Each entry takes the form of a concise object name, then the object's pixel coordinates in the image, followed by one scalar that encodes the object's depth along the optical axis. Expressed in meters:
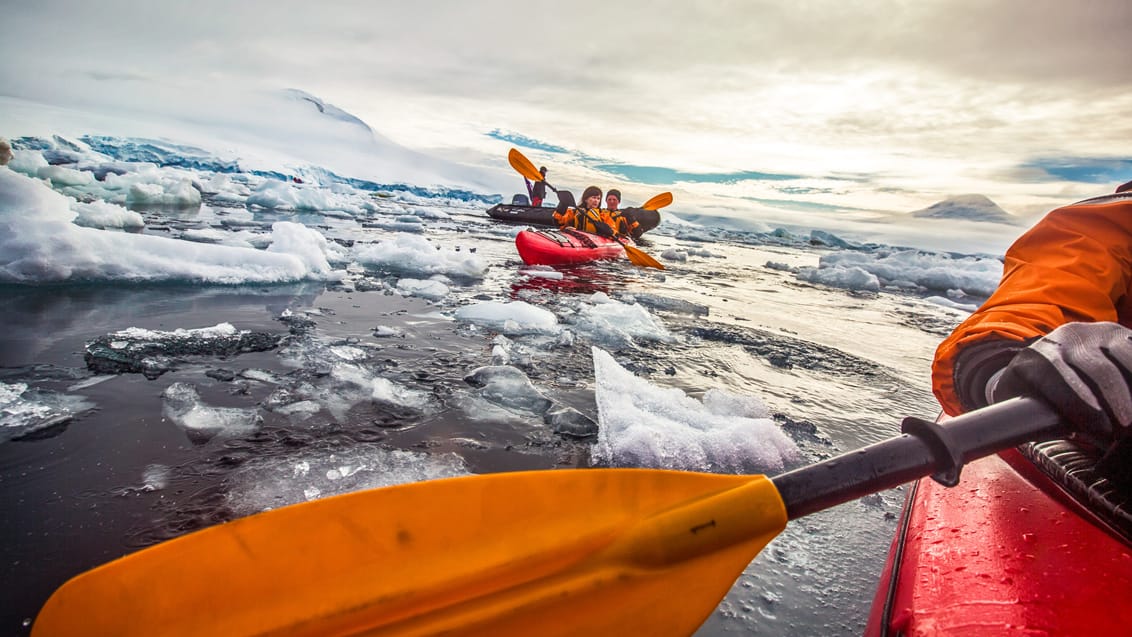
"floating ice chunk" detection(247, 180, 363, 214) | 17.06
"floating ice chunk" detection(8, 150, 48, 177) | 13.31
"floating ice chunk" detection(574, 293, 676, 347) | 4.09
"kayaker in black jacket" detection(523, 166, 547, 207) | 17.94
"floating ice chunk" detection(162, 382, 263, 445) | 1.99
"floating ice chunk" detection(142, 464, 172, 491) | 1.63
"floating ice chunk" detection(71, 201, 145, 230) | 7.12
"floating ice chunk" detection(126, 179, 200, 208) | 13.06
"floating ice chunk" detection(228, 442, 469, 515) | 1.64
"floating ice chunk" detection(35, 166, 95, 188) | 13.47
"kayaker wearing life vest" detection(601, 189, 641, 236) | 12.16
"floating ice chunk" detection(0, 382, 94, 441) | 1.86
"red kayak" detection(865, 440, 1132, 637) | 0.90
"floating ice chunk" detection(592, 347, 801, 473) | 2.09
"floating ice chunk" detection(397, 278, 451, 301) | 5.11
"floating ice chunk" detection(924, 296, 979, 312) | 9.32
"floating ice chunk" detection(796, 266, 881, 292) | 10.82
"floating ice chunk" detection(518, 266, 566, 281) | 6.99
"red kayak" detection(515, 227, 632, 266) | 7.93
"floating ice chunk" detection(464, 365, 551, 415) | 2.60
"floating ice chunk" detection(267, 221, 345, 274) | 5.38
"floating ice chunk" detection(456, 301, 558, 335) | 4.00
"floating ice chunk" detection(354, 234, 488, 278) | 6.70
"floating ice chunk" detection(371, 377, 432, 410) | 2.46
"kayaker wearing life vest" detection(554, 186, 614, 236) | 11.36
